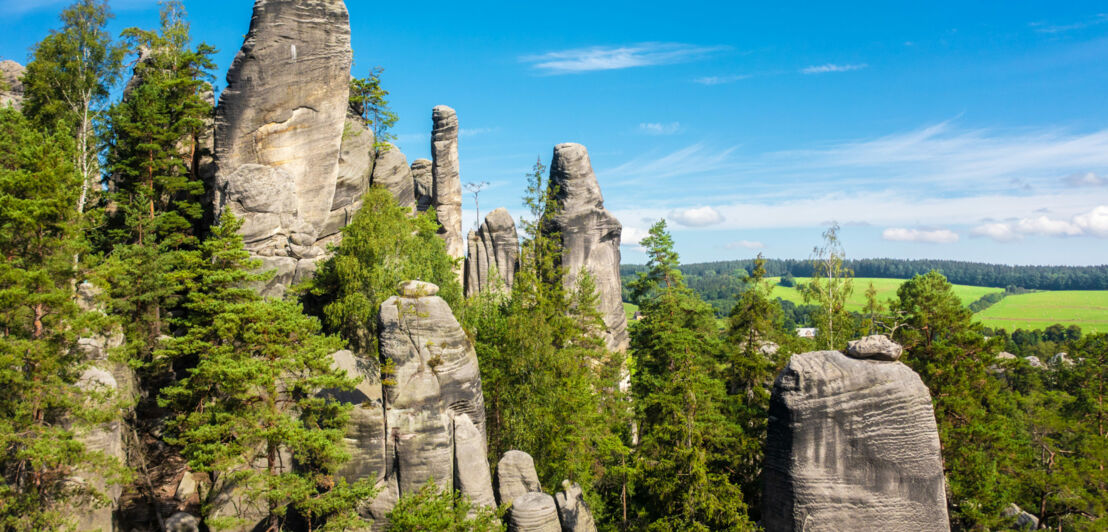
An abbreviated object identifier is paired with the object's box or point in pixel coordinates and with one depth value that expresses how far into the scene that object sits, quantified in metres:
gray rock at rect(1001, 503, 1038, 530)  27.69
